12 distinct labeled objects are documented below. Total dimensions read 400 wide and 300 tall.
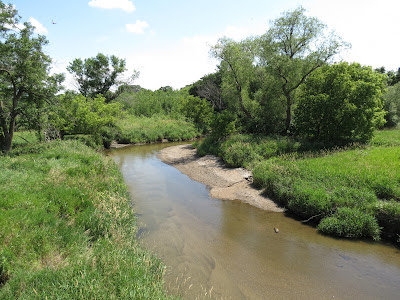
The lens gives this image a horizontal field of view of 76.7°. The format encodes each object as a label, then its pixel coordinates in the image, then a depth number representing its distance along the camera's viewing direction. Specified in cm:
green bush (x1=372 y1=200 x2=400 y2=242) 939
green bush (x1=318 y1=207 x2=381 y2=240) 946
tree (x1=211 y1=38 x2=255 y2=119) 2397
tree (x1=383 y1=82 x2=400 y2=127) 3122
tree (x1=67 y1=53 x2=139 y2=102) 3738
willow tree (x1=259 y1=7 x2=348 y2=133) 2125
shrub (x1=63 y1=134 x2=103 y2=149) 2342
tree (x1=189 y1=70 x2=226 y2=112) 4831
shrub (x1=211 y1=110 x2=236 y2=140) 2406
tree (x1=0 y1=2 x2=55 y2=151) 1422
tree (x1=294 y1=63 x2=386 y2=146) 1919
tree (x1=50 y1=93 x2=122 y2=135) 2484
